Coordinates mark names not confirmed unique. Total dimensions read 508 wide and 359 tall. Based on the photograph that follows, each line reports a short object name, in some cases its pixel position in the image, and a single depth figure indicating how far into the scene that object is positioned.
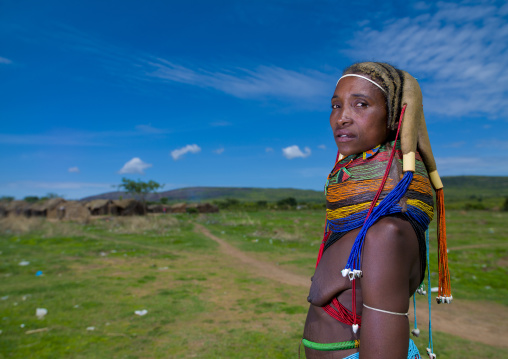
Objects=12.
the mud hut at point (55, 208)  29.38
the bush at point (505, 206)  37.73
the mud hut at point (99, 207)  31.25
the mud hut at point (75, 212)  28.27
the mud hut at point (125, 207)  32.19
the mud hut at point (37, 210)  30.89
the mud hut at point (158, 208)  41.41
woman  1.30
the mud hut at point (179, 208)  41.53
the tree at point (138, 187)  39.22
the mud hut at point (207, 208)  40.72
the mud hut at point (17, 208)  31.28
